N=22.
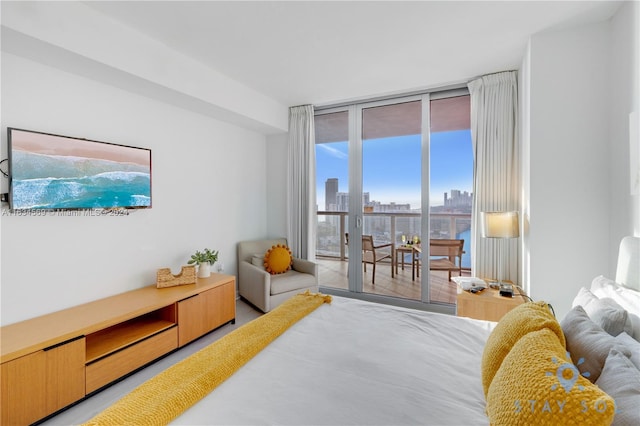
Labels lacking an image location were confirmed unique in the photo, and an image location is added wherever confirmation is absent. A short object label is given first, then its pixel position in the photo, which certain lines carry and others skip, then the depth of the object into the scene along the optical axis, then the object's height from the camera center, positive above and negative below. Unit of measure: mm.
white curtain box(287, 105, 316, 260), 4102 +384
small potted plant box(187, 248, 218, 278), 3090 -553
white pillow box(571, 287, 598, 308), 1357 -432
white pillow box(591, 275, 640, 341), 1099 -391
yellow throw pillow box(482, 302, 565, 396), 1056 -469
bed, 754 -707
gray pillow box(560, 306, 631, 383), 920 -465
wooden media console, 1612 -958
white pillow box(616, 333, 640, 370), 894 -449
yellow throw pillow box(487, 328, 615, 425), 649 -458
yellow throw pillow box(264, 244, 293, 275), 3672 -638
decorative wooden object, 2715 -646
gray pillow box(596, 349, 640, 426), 701 -485
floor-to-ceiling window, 3484 +319
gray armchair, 3293 -828
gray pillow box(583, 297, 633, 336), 1093 -428
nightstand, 2426 -812
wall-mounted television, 1935 +297
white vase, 3094 -640
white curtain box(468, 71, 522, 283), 2996 +510
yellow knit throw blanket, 988 -692
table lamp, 2611 -138
